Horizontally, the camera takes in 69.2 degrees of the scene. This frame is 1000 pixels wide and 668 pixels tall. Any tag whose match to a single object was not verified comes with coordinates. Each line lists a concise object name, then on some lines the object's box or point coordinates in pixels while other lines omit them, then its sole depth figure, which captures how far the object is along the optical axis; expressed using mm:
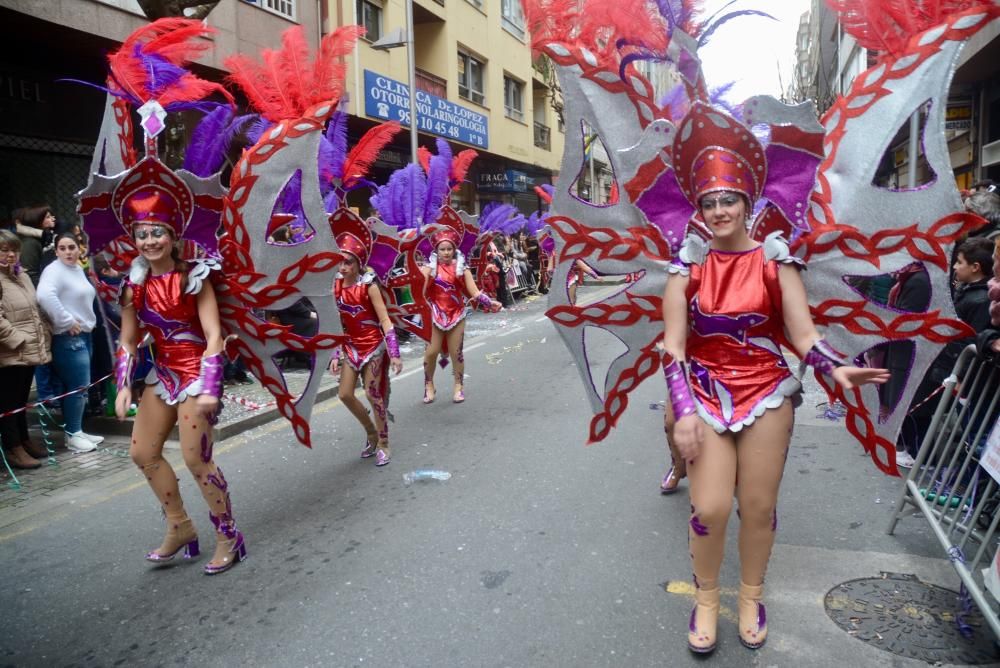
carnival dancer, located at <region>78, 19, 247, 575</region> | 3496
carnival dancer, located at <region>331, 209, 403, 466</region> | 5391
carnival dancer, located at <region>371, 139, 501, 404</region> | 7152
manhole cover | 2748
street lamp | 12820
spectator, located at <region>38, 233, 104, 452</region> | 5957
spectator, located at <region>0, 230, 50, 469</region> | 5426
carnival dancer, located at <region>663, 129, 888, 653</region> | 2705
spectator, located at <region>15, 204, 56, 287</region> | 6562
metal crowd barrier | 3092
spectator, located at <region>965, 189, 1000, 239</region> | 5668
